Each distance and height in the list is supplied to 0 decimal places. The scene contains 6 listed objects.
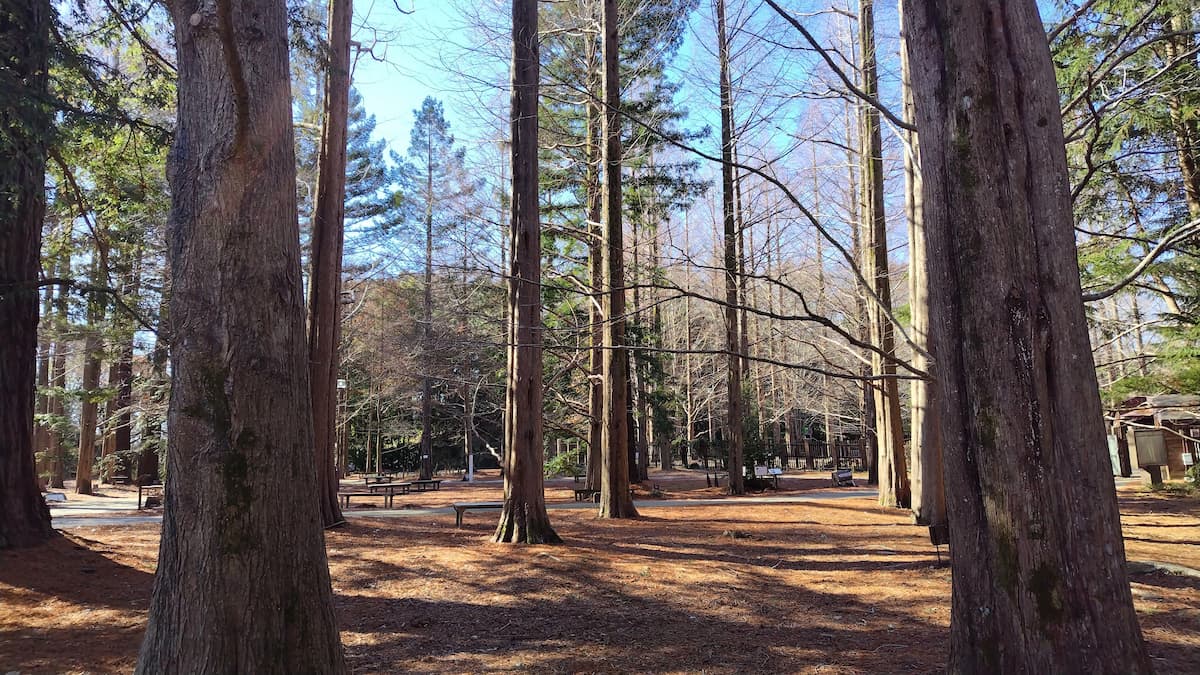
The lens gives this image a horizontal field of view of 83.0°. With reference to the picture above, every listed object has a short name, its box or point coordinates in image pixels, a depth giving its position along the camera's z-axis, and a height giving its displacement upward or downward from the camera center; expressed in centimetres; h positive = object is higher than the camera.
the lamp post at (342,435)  2905 -30
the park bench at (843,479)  1994 -176
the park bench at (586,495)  1521 -161
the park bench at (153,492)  1496 -140
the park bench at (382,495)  1461 -149
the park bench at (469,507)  1041 -125
